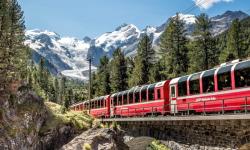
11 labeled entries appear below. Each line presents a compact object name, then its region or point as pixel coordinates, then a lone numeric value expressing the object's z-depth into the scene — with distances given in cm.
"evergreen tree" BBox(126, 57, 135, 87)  7499
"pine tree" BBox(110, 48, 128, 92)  8238
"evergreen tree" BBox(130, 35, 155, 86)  7175
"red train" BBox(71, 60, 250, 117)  2328
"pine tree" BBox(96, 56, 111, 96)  9106
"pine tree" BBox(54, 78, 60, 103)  16177
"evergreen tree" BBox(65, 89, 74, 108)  15865
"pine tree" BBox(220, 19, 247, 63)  6388
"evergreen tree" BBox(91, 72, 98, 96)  10359
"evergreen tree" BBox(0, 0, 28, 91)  5101
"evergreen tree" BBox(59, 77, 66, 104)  16250
